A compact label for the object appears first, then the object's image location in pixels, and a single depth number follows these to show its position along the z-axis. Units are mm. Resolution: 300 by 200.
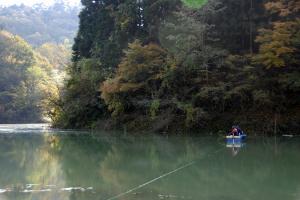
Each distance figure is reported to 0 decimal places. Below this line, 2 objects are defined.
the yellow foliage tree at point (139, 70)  27625
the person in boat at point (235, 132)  18688
